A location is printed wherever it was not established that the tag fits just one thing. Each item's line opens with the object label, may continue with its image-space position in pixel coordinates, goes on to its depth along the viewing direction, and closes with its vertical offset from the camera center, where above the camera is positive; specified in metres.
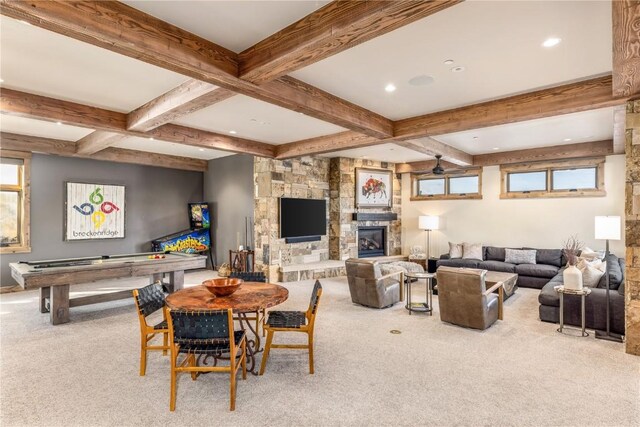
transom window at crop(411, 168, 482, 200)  8.76 +0.79
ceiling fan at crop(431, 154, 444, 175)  7.48 +0.98
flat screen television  7.64 -0.10
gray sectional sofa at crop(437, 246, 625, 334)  4.12 -1.14
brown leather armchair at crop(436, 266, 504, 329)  4.22 -1.09
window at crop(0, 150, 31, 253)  6.50 +0.26
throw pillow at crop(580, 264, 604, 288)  4.61 -0.85
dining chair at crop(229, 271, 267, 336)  4.13 -0.76
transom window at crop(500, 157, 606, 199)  7.10 +0.79
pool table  4.32 -0.80
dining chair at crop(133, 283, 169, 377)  3.04 -0.92
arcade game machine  8.27 -0.58
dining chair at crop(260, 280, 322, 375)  3.15 -1.05
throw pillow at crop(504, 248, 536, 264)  7.38 -0.93
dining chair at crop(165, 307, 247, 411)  2.55 -0.92
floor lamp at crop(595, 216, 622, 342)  3.95 -0.22
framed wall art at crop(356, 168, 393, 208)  8.85 +0.71
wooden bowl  3.13 -0.67
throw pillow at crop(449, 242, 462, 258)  8.34 -0.89
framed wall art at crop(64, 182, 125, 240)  7.26 +0.09
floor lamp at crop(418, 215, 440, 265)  8.32 -0.19
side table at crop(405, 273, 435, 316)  5.04 -1.38
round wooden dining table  2.87 -0.77
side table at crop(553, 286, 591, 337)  4.07 -0.98
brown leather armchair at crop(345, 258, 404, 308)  5.16 -1.10
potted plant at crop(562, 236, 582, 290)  4.20 -0.79
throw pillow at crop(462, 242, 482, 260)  8.06 -0.88
